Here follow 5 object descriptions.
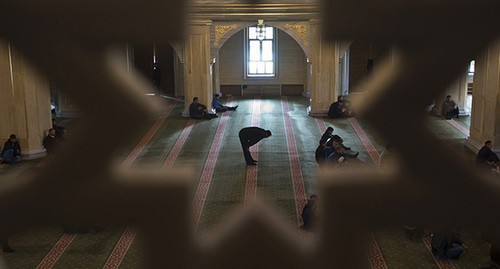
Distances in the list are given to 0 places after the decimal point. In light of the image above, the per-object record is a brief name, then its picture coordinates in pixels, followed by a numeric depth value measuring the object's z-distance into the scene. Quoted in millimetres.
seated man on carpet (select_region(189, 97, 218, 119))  13891
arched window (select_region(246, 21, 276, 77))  17609
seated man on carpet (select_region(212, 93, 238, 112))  14919
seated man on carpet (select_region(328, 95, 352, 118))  13680
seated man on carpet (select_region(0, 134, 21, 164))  9977
